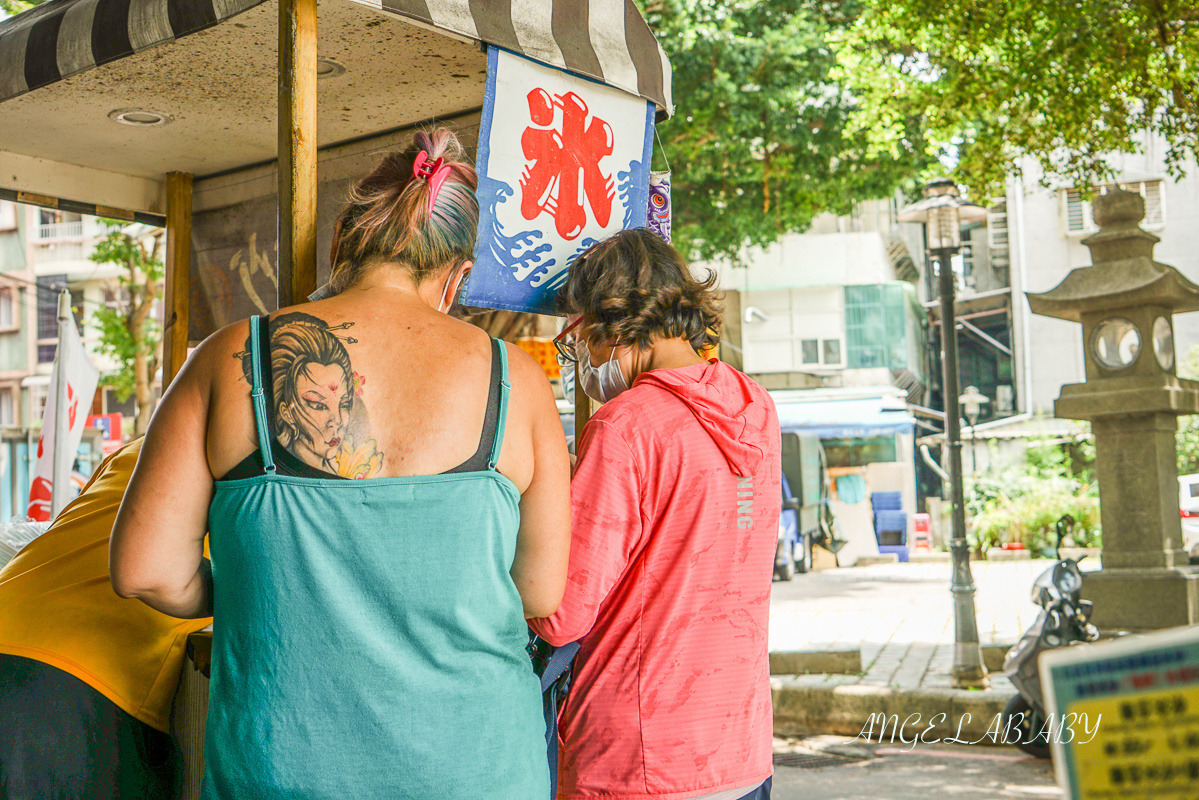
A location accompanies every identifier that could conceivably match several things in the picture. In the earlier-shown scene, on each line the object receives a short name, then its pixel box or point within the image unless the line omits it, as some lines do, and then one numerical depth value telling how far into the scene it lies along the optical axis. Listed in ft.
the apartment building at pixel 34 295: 87.51
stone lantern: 24.26
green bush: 54.90
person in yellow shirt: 5.78
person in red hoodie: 5.58
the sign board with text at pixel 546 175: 7.95
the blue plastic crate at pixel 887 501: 61.62
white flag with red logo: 16.70
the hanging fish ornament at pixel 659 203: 10.28
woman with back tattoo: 4.61
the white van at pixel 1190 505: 37.57
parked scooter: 18.53
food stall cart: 6.98
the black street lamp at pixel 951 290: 24.80
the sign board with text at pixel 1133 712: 2.65
